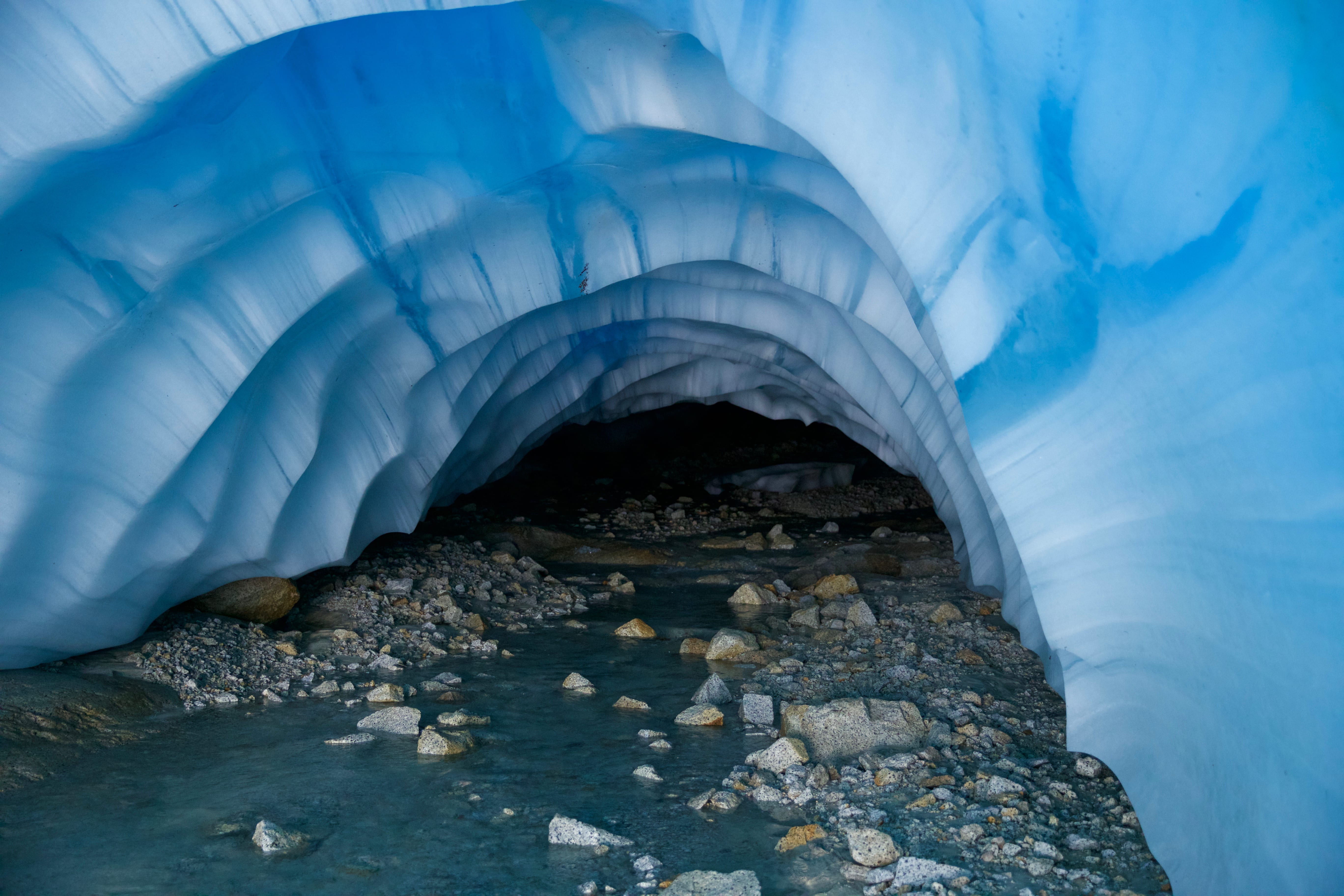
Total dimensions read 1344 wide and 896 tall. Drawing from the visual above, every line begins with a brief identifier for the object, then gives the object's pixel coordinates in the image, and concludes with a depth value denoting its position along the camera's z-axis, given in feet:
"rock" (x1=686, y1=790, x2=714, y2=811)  8.22
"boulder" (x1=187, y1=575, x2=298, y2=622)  13.25
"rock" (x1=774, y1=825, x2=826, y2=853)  7.46
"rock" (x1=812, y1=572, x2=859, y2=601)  16.19
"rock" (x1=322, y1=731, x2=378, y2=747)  9.70
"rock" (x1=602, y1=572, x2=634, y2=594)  17.34
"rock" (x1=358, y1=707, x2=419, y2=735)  10.13
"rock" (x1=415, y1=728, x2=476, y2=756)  9.42
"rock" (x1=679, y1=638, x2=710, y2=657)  13.29
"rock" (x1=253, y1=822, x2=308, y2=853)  7.34
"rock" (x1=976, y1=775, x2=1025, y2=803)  8.10
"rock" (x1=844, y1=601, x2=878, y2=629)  14.07
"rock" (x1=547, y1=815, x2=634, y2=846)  7.54
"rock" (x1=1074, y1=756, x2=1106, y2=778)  8.45
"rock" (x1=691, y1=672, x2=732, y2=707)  11.06
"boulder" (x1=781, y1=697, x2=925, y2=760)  9.41
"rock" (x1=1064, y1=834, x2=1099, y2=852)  7.27
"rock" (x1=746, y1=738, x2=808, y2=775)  8.96
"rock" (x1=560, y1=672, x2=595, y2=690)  11.75
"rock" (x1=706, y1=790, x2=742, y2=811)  8.20
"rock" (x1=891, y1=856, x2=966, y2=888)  6.78
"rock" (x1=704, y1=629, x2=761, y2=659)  13.02
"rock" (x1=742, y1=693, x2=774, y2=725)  10.37
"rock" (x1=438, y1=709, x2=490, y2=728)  10.27
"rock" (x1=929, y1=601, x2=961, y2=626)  13.85
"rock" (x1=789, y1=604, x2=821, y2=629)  14.48
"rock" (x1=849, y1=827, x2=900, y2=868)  7.11
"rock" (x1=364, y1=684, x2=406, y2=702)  11.09
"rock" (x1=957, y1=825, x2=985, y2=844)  7.36
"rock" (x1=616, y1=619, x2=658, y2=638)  14.21
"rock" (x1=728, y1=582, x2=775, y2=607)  16.15
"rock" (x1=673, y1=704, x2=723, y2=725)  10.36
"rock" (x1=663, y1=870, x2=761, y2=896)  6.66
